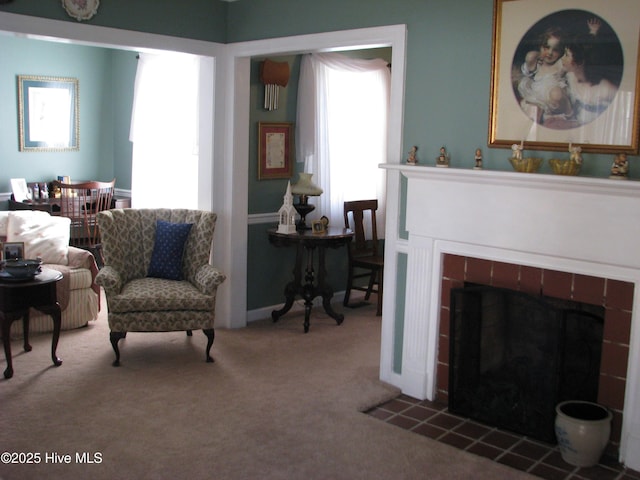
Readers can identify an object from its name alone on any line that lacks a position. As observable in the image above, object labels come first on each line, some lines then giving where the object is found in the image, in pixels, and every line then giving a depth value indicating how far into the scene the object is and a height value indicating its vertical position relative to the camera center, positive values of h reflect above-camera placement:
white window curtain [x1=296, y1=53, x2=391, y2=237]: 6.02 +0.24
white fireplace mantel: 3.34 -0.37
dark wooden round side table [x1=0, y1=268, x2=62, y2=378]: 4.21 -0.91
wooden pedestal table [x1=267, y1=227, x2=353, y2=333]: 5.45 -0.90
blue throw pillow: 5.04 -0.71
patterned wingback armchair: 4.63 -0.83
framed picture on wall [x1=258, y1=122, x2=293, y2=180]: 5.70 +0.02
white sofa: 5.28 -0.80
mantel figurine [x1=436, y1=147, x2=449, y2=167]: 3.98 -0.01
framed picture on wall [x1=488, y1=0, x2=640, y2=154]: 3.32 +0.42
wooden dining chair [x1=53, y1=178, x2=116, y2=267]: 6.65 -0.55
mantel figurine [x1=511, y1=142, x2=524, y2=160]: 3.64 +0.04
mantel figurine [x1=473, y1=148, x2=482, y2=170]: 3.82 +0.00
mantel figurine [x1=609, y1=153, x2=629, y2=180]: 3.28 -0.02
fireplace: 3.44 -0.69
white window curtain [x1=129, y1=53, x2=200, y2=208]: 6.45 +0.16
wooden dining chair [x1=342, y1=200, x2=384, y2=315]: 6.09 -0.82
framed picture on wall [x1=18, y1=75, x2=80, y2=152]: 7.16 +0.33
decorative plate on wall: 4.47 +0.86
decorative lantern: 5.55 -0.47
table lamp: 5.56 -0.30
